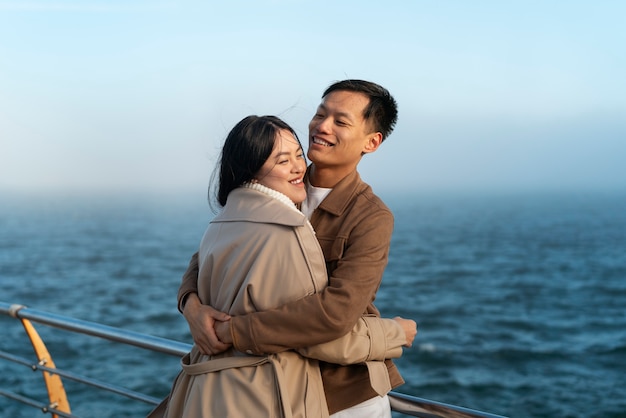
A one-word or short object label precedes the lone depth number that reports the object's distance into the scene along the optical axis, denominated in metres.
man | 1.67
